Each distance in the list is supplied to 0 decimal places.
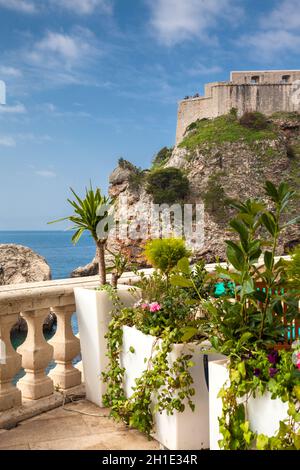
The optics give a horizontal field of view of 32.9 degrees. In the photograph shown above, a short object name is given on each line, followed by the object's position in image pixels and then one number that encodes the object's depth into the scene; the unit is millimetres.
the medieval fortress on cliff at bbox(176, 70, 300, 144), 48688
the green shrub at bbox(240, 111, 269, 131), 47750
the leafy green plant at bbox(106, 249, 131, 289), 3752
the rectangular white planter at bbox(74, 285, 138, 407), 3615
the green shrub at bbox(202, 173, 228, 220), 43344
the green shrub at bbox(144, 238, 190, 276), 3863
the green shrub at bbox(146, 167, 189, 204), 42688
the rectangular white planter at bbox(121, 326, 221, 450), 2854
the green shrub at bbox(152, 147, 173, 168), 54603
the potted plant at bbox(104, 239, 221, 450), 2840
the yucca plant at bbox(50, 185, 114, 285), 3752
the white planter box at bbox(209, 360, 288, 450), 2057
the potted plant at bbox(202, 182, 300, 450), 2029
